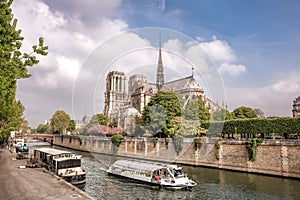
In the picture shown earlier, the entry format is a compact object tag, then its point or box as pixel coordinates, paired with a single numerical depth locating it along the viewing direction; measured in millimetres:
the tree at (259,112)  106694
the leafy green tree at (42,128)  178062
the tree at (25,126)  112662
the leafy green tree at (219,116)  51156
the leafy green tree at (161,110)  51281
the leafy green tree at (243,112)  75000
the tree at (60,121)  119938
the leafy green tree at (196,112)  53875
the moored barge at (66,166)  26016
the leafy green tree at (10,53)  14070
